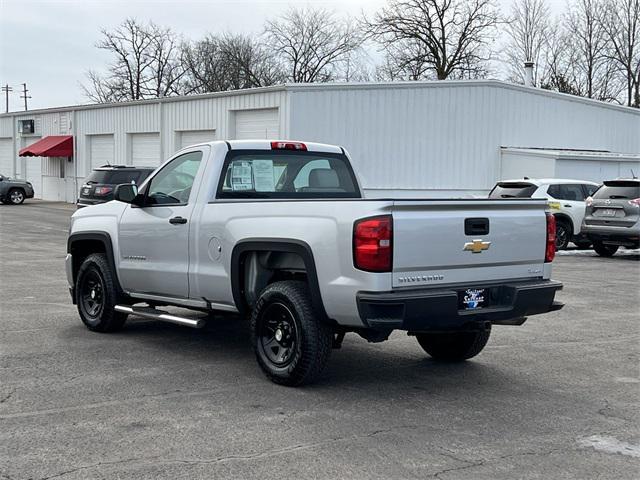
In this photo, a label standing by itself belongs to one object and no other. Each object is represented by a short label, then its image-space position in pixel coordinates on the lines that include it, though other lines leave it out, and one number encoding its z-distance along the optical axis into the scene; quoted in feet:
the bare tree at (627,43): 167.84
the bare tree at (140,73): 228.43
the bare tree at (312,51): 219.82
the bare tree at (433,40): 165.58
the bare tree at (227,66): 217.97
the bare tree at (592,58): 172.24
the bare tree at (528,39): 183.42
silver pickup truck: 18.94
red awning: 128.47
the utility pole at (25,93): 279.08
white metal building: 83.41
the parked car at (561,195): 62.08
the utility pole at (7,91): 286.66
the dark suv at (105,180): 80.28
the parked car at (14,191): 121.49
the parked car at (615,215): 56.95
